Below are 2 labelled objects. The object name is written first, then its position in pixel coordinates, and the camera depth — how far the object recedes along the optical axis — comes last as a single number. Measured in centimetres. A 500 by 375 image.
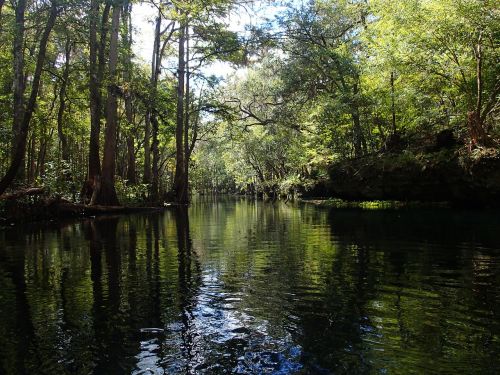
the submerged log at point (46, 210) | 1694
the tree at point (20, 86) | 1555
